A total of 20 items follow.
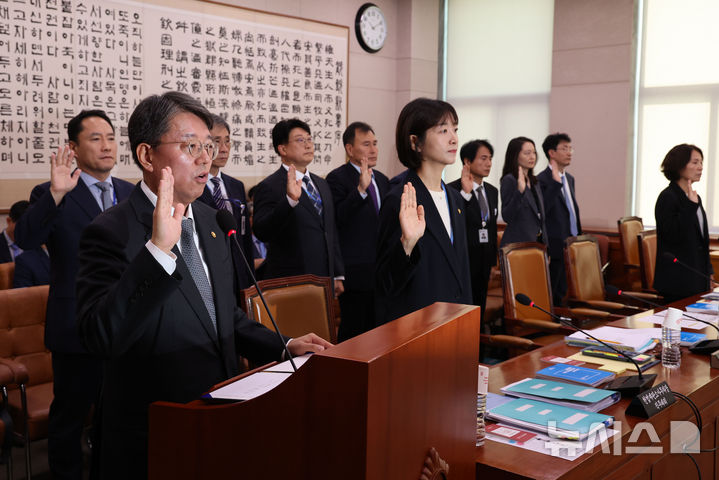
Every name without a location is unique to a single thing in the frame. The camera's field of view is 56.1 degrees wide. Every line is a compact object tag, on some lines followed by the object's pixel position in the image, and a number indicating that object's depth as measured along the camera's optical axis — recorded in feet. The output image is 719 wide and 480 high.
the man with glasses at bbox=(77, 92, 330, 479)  4.10
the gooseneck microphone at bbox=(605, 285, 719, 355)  7.70
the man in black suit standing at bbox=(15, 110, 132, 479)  8.32
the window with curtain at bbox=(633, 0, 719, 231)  18.75
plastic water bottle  7.20
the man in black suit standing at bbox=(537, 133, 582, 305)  16.85
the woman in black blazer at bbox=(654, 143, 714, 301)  12.53
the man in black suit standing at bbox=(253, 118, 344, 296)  11.71
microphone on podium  5.03
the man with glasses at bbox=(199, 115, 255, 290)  11.43
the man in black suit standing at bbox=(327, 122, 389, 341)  13.38
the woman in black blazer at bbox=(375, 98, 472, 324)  7.30
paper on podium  3.70
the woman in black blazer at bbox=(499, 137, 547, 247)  15.92
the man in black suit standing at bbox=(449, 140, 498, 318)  14.44
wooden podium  2.81
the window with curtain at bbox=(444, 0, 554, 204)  21.67
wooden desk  4.55
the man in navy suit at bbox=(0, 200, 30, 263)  13.28
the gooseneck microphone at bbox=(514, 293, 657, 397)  6.00
